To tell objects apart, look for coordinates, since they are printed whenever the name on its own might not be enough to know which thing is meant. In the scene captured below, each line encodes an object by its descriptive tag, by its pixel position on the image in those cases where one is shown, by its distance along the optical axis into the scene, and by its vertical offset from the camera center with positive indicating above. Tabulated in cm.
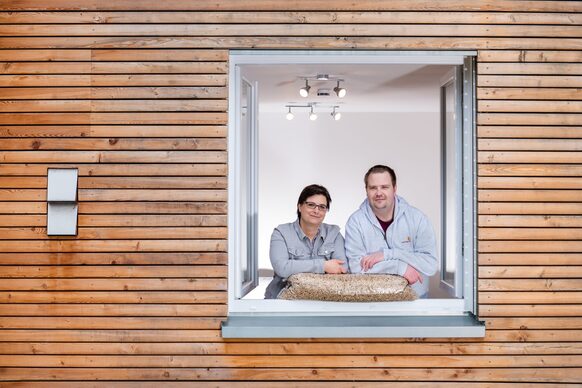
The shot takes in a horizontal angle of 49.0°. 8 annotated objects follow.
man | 438 -19
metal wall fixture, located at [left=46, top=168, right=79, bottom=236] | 418 +1
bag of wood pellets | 420 -53
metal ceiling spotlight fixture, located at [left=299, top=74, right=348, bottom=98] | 617 +128
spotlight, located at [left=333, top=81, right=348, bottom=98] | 706 +130
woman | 461 -24
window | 426 +73
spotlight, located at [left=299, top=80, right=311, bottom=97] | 667 +126
